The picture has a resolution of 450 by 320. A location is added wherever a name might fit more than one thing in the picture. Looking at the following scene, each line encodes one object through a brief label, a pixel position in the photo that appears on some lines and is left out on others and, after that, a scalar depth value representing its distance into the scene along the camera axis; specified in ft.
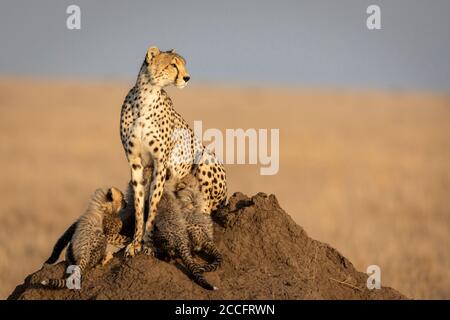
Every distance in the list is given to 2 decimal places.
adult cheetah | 34.01
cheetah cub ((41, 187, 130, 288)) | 28.66
